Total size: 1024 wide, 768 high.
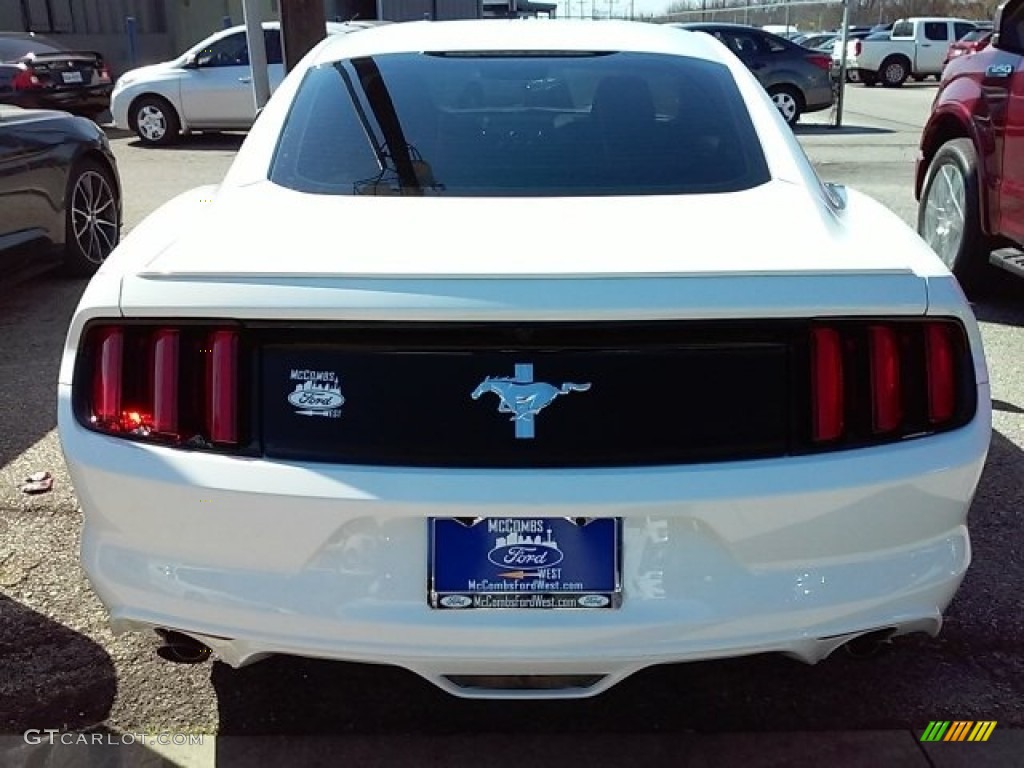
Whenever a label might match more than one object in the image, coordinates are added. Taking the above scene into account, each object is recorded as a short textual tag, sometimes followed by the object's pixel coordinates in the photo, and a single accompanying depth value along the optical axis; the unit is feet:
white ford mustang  6.56
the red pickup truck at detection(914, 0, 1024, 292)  17.71
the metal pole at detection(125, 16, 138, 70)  74.59
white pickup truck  96.84
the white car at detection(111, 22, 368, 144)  46.80
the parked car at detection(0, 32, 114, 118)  46.34
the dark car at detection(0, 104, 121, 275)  18.81
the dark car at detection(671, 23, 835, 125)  54.24
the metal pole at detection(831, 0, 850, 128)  55.31
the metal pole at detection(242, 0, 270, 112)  23.50
